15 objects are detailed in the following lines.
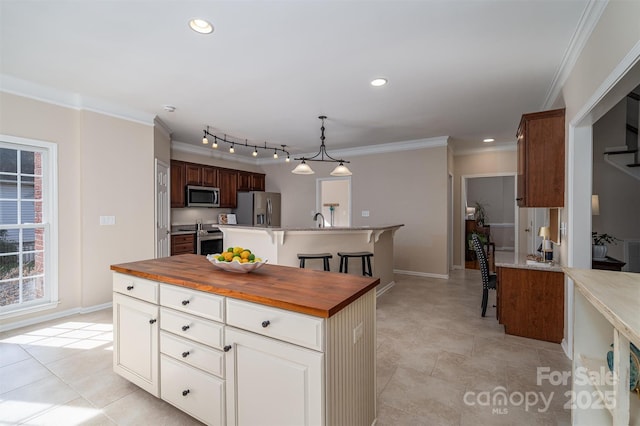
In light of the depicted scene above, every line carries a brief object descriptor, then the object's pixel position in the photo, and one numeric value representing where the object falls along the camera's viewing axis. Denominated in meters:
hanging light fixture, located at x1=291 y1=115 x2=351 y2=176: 4.29
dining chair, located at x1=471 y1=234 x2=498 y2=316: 3.56
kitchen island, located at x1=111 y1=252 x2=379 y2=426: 1.34
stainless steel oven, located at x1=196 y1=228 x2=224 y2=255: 5.88
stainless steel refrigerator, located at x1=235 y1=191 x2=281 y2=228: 6.86
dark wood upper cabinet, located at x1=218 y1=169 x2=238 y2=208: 6.66
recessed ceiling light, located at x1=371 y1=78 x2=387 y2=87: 3.08
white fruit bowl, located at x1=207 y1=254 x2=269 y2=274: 1.90
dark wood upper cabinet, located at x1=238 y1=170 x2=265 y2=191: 7.11
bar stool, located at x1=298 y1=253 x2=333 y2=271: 4.00
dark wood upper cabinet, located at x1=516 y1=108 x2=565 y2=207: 2.79
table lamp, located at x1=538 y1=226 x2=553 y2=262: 3.17
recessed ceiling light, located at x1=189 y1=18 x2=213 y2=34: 2.15
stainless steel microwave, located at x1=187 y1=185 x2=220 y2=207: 5.96
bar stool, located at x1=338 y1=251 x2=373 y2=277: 4.12
